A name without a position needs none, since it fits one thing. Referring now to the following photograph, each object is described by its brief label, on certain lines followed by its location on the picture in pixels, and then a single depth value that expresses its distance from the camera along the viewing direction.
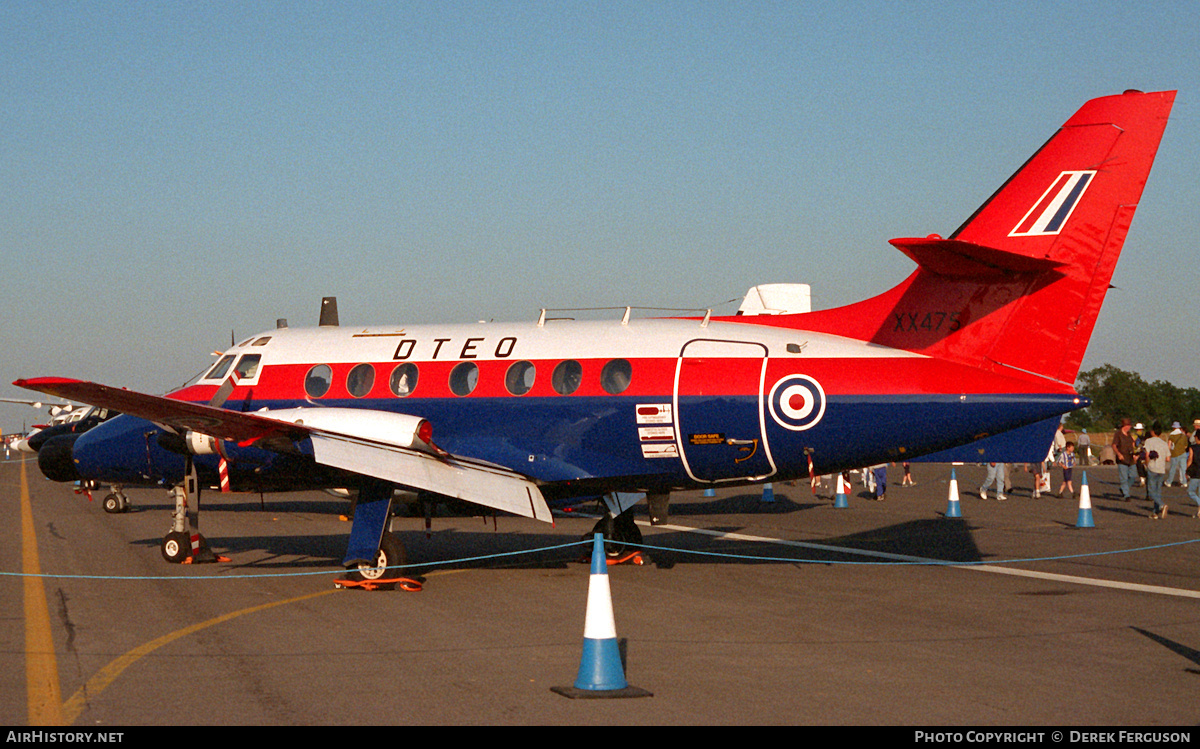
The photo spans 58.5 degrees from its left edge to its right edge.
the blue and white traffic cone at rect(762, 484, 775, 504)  31.62
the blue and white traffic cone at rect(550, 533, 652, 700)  8.16
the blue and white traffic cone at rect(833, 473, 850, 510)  29.22
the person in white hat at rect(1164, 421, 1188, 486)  27.19
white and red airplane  13.30
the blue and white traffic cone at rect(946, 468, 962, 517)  25.75
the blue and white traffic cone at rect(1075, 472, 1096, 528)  22.91
